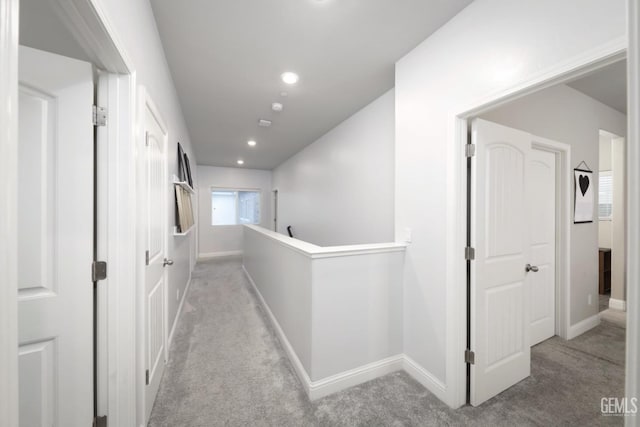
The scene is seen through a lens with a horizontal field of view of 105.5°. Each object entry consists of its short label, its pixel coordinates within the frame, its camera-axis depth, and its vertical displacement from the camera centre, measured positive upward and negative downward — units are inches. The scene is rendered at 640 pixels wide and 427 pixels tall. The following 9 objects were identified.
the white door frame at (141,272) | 51.4 -12.6
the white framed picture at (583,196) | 102.9 +7.7
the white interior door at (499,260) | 66.0 -13.3
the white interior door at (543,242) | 94.4 -11.3
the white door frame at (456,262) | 65.4 -13.1
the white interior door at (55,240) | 38.3 -4.5
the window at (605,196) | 158.4 +12.1
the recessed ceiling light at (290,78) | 94.4 +54.1
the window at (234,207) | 291.0 +8.1
